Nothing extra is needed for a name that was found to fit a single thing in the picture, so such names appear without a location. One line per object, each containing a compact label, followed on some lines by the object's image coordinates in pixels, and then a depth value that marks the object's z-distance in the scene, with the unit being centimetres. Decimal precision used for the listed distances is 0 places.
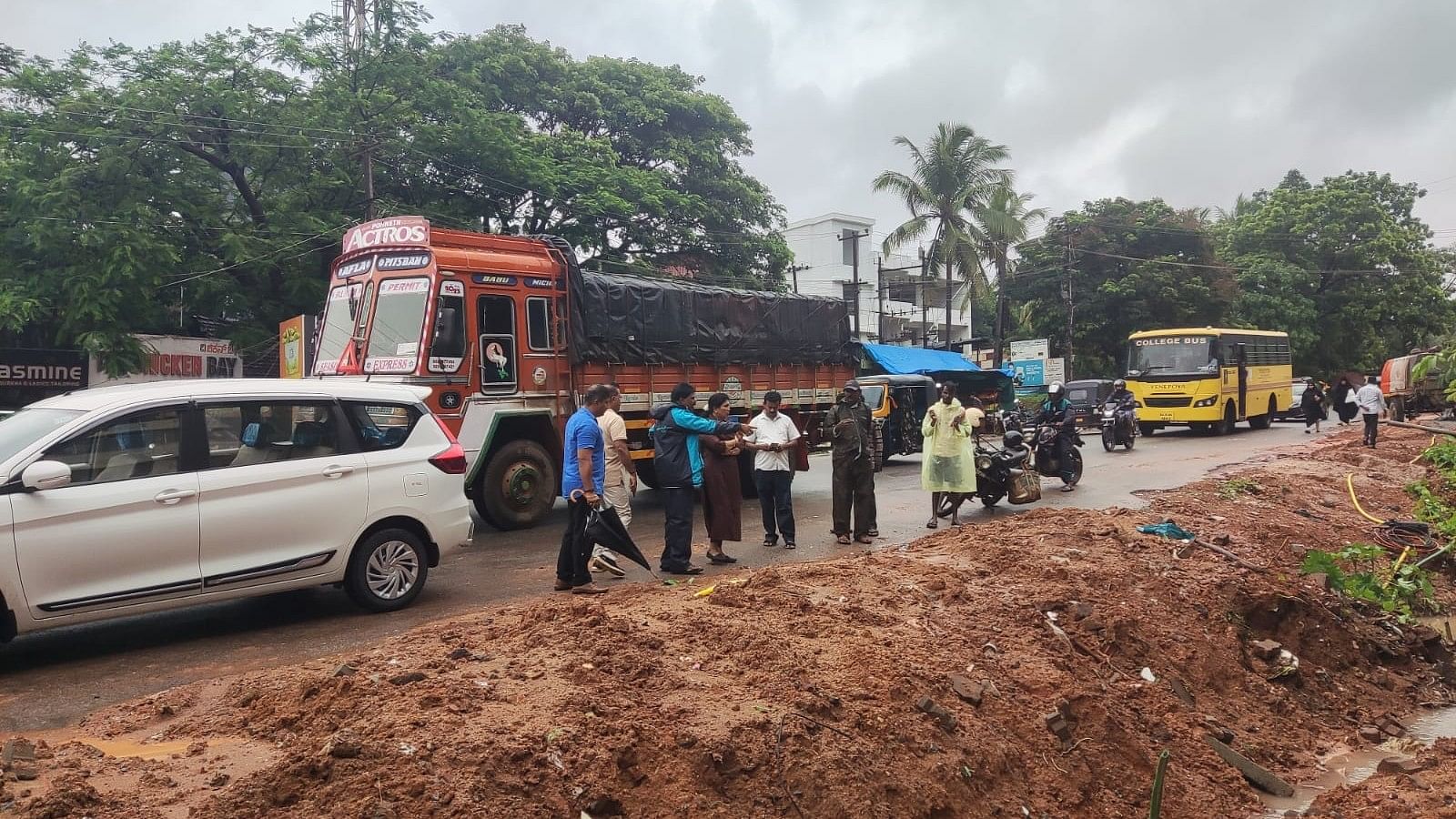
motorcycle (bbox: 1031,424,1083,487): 1365
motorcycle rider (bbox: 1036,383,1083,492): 1358
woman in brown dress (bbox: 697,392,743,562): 808
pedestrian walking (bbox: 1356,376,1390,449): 1825
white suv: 523
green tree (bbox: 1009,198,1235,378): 3762
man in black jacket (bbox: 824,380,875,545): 915
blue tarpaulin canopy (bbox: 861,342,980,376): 2194
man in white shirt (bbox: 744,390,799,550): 869
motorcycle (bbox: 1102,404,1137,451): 2008
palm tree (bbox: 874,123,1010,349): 3216
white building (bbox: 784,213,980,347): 5366
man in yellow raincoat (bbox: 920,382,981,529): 1025
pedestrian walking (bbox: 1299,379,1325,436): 2592
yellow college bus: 2350
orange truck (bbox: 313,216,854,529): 1002
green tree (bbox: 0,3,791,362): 1731
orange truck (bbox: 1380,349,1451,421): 2725
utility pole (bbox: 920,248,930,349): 3300
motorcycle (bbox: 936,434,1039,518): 1148
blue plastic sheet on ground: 849
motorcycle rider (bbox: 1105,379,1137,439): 2014
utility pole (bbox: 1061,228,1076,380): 3697
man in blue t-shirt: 699
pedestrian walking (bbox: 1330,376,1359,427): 2698
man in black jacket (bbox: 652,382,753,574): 766
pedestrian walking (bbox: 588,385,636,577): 745
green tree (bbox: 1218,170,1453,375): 4041
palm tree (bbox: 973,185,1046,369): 3231
